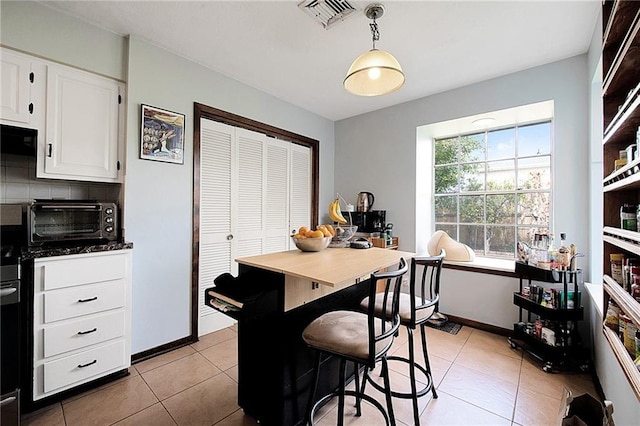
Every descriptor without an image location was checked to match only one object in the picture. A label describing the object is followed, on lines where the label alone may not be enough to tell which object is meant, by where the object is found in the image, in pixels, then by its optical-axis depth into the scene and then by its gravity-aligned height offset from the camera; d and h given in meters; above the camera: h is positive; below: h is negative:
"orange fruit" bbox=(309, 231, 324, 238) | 1.79 -0.13
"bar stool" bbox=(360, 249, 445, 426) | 1.54 -0.60
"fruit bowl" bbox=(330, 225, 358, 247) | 2.11 -0.18
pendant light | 1.59 +0.89
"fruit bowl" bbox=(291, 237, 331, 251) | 1.78 -0.19
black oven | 1.43 -0.66
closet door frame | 2.62 +0.54
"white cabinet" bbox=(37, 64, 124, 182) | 1.94 +0.64
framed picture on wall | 2.30 +0.68
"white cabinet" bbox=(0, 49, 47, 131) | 1.76 +0.81
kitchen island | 1.34 -0.56
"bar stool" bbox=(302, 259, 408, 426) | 1.21 -0.59
